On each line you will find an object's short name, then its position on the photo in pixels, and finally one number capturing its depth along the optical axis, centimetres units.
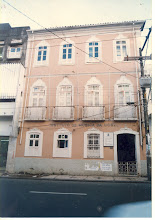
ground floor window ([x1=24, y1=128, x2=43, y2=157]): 959
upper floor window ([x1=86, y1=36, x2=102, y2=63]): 1044
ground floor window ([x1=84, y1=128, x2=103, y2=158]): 921
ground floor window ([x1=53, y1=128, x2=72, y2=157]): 935
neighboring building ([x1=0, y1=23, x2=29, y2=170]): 1010
